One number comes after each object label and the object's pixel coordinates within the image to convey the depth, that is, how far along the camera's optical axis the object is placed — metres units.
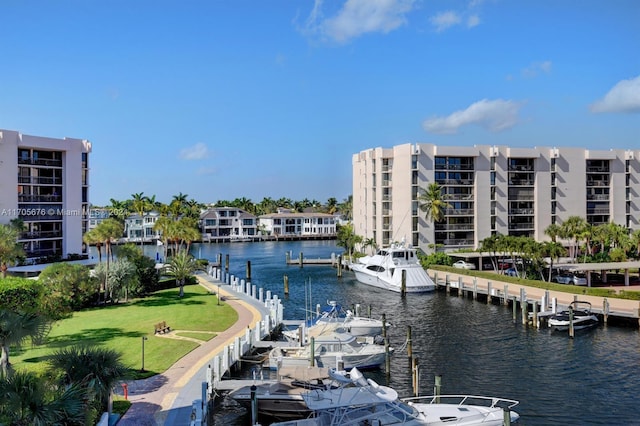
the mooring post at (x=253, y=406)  22.91
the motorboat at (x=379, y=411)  21.86
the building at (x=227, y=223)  157.25
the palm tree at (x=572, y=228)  70.28
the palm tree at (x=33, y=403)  13.05
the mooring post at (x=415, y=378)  27.85
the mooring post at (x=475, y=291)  56.84
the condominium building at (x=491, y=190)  82.81
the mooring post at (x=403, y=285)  61.14
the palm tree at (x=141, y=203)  130.25
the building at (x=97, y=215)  150.62
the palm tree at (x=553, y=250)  56.02
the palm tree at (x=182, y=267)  51.62
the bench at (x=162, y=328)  35.53
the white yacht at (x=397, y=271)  61.78
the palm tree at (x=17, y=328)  17.97
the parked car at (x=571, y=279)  59.59
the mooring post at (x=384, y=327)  38.38
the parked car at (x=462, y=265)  71.94
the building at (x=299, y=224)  166.38
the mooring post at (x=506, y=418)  20.41
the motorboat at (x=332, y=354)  31.89
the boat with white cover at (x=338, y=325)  35.69
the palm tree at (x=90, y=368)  16.42
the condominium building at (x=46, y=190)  61.16
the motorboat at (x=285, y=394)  24.88
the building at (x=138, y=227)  158.62
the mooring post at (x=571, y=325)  39.91
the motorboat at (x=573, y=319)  41.56
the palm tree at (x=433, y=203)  79.19
